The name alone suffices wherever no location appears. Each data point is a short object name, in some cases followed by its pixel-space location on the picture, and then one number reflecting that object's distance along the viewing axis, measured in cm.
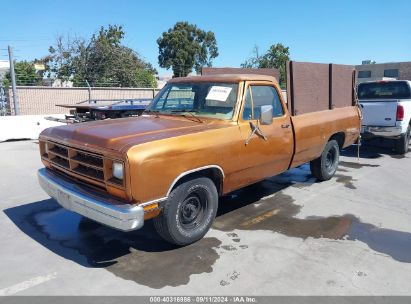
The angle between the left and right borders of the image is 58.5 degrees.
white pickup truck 936
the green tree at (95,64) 2634
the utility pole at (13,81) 1261
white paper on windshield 487
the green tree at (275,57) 4375
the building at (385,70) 5494
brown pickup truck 360
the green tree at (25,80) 1511
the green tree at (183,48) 5844
